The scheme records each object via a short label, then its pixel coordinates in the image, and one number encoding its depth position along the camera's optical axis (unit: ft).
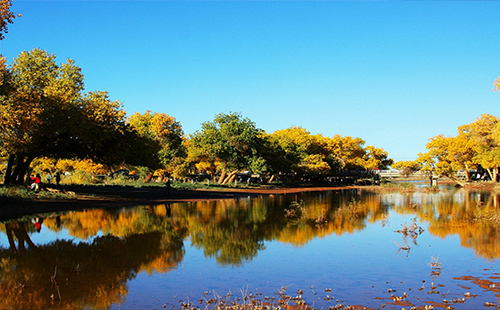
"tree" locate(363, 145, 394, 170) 402.72
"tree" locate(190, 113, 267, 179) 203.41
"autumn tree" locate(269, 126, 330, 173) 264.52
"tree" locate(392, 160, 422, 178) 306.35
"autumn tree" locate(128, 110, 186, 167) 205.87
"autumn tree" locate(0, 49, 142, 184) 93.97
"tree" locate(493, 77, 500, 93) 102.06
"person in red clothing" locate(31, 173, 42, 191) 105.91
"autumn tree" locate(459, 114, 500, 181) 233.35
